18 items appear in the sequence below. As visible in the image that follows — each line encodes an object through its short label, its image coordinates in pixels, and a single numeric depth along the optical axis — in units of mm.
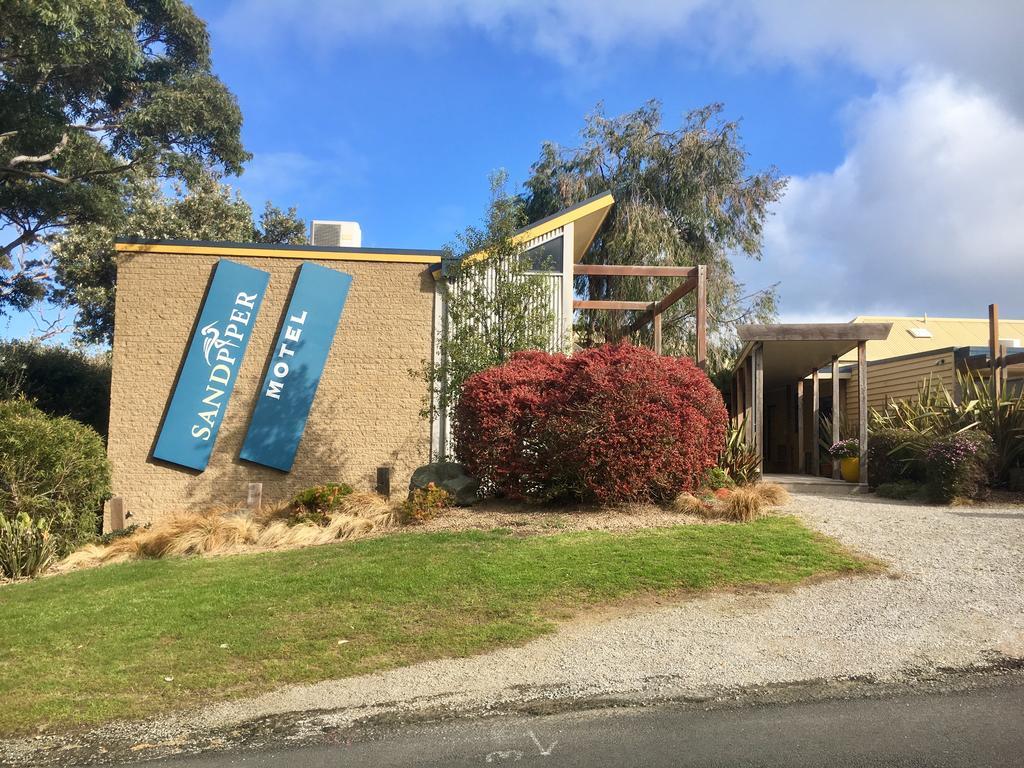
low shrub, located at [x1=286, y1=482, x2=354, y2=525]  11062
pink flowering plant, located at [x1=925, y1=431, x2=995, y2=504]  11453
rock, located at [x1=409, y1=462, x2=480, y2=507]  11336
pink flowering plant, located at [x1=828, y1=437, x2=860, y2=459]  14500
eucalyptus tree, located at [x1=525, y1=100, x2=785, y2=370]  22141
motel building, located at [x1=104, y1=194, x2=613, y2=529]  14391
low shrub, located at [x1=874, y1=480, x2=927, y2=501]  12234
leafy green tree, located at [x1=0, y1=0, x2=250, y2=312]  14555
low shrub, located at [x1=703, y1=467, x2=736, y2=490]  12078
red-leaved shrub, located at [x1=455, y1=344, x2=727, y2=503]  10148
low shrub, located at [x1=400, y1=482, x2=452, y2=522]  10523
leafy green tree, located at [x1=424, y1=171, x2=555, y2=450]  12625
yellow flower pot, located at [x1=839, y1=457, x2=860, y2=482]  14273
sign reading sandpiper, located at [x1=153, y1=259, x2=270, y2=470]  14344
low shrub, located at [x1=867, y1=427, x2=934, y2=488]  12719
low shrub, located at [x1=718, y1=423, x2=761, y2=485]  12898
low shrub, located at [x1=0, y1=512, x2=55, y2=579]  9969
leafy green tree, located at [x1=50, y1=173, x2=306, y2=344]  22656
